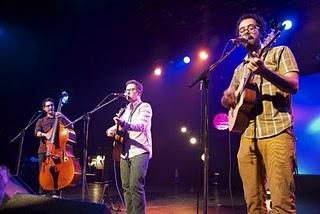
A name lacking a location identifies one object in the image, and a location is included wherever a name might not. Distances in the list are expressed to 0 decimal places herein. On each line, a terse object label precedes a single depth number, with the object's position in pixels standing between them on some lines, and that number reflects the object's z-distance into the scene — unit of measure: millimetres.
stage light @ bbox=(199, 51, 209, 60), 11205
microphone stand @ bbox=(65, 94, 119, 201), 5772
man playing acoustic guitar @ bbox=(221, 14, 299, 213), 2492
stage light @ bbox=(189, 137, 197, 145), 14762
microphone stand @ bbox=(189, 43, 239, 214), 2965
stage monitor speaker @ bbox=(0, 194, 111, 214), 2346
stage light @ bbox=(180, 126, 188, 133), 14680
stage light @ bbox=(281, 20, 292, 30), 8973
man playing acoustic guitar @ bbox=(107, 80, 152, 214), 4125
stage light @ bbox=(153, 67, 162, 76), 12913
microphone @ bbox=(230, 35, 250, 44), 2931
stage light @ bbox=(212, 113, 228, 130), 11859
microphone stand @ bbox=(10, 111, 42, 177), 7544
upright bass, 6176
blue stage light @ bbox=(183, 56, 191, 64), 12019
